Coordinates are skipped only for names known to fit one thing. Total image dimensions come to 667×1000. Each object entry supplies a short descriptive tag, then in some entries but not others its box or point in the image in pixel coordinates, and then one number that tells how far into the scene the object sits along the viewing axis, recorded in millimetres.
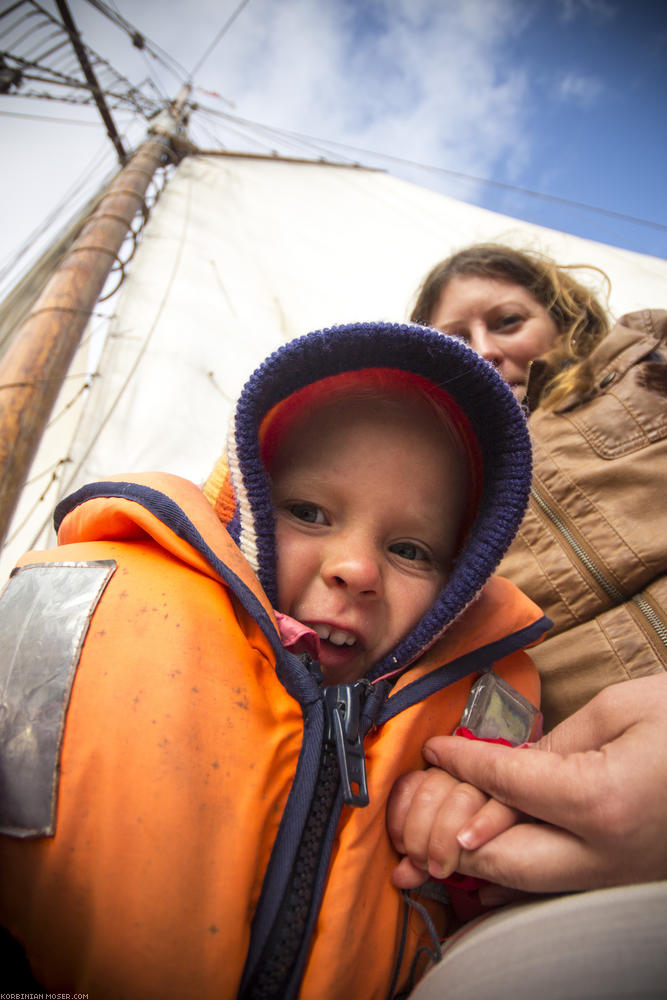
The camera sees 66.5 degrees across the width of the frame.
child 343
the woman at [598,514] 691
